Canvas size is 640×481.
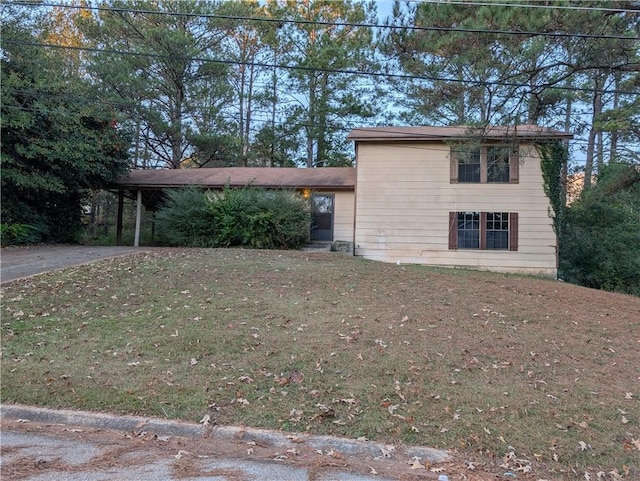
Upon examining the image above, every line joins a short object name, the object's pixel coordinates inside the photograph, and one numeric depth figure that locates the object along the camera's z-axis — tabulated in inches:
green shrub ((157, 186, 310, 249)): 545.0
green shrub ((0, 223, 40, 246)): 525.7
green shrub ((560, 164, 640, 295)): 605.3
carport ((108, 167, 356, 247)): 603.8
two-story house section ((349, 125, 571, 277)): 546.6
